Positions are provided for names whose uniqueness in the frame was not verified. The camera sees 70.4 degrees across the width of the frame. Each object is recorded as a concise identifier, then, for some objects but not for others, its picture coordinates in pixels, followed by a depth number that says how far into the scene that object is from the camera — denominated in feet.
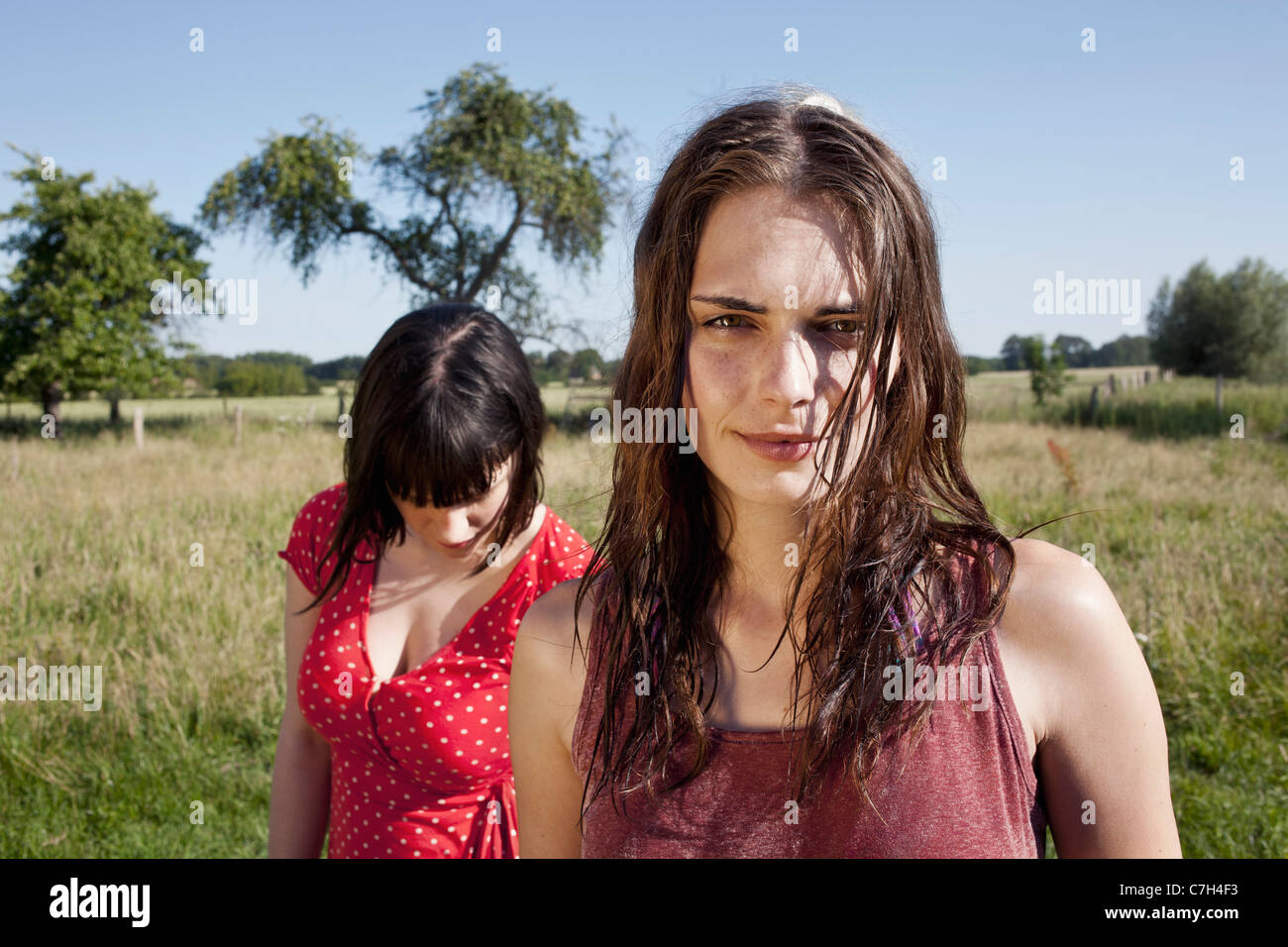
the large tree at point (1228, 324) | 94.27
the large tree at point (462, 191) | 72.23
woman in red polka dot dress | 6.98
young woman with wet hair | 4.46
